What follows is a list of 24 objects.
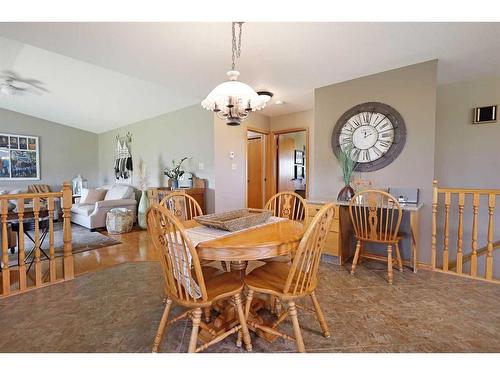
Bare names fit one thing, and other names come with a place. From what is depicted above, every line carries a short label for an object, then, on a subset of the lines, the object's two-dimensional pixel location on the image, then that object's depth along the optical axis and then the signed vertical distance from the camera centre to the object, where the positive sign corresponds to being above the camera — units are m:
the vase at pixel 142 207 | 4.85 -0.61
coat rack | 6.21 +0.37
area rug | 3.43 -1.03
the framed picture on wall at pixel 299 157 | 6.26 +0.48
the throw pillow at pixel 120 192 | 5.29 -0.37
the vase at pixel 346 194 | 2.95 -0.20
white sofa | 4.71 -0.62
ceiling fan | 4.11 +1.60
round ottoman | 4.51 -0.82
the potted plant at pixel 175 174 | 4.50 +0.02
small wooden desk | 2.58 -0.60
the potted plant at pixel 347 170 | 2.97 +0.08
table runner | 1.40 -0.35
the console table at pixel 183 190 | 4.25 -0.31
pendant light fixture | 1.89 +0.60
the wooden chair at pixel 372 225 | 2.41 -0.49
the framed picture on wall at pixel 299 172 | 6.24 +0.10
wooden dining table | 1.27 -0.36
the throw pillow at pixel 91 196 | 5.48 -0.46
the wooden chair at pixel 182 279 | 1.23 -0.53
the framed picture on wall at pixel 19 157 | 6.13 +0.42
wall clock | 2.92 +0.51
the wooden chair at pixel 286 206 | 2.34 -0.28
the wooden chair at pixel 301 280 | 1.31 -0.61
